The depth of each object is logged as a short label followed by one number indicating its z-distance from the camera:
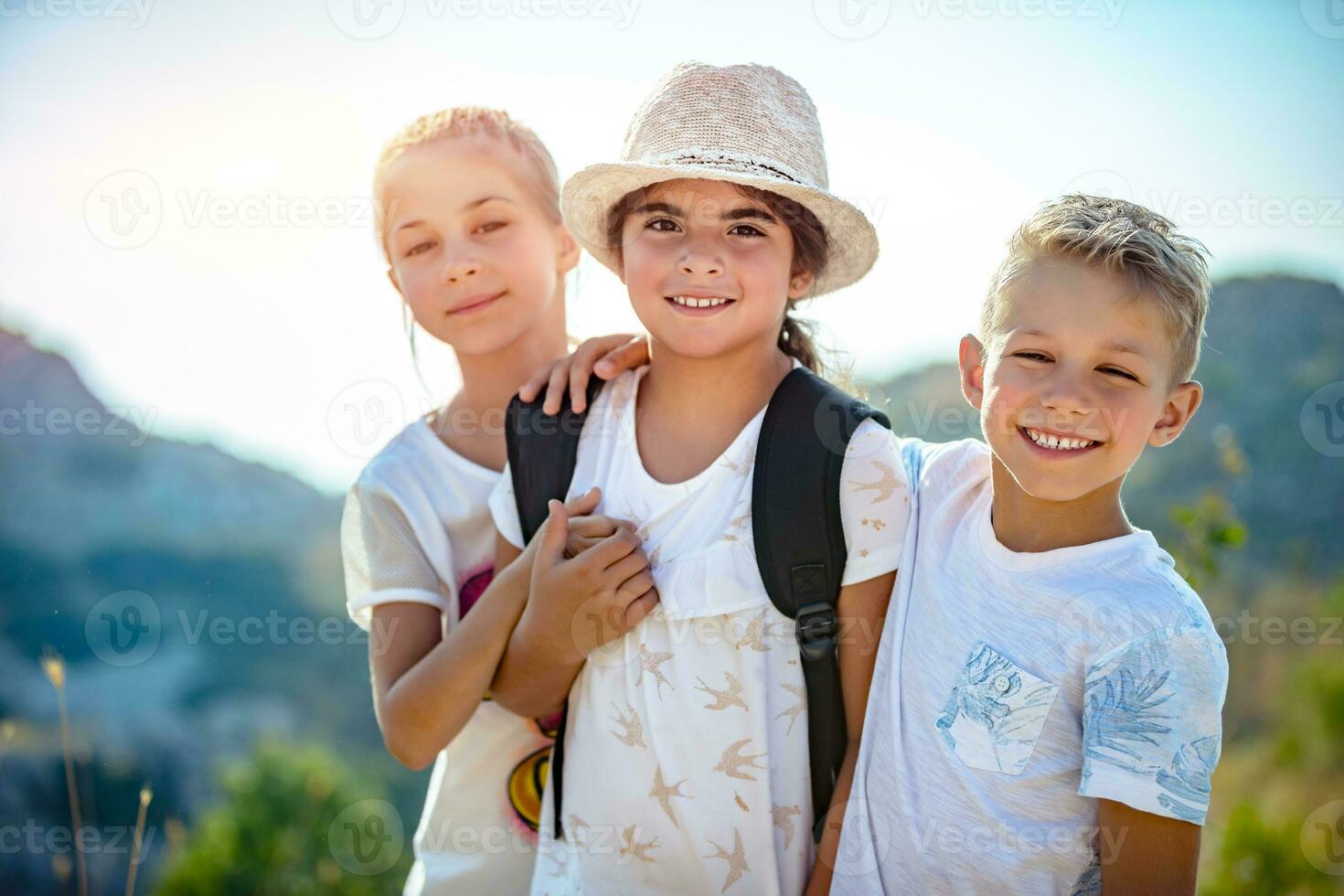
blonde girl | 2.56
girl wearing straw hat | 2.15
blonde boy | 1.66
